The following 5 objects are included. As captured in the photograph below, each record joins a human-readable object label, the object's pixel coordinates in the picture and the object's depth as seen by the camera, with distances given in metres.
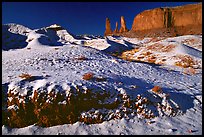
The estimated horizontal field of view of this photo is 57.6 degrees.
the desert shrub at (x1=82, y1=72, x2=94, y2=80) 12.13
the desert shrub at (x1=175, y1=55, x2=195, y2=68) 22.56
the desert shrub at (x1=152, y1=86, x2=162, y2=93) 11.55
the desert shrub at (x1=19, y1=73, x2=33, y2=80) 11.32
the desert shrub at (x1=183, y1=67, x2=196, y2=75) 18.52
